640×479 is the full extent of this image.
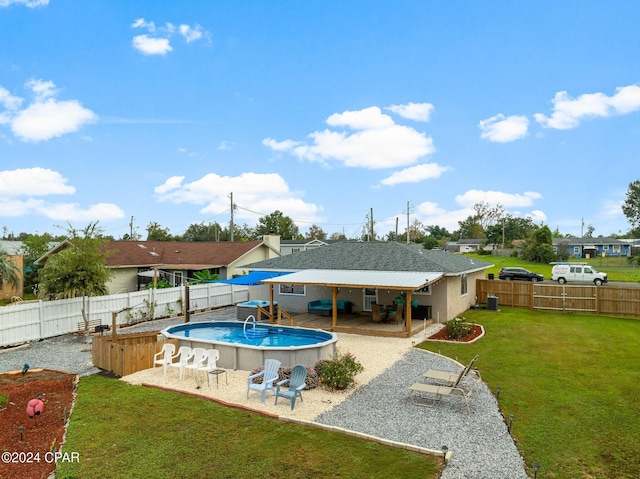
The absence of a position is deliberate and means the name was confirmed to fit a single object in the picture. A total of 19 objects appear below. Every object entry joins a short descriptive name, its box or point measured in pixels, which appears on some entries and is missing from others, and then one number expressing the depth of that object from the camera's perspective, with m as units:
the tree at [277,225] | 79.69
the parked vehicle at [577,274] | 36.81
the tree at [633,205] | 62.91
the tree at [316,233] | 99.12
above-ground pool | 12.45
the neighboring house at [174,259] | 30.02
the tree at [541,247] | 58.56
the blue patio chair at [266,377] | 10.14
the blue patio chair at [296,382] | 9.88
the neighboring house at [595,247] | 74.31
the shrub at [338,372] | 10.91
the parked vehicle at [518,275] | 40.06
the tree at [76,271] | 18.41
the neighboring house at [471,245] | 85.78
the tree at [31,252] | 36.91
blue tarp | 21.10
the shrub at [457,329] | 16.81
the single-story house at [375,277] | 19.42
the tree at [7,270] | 28.36
